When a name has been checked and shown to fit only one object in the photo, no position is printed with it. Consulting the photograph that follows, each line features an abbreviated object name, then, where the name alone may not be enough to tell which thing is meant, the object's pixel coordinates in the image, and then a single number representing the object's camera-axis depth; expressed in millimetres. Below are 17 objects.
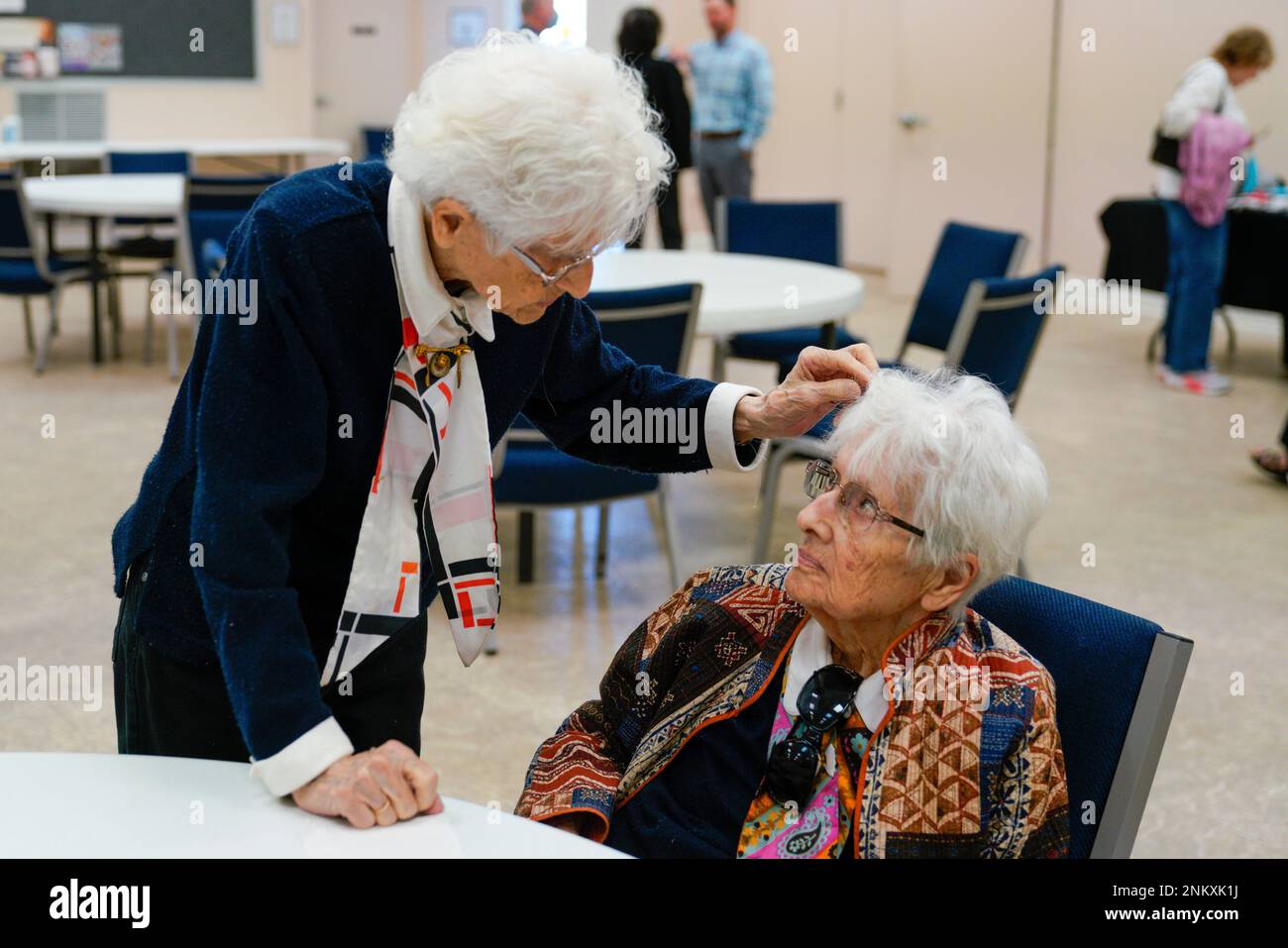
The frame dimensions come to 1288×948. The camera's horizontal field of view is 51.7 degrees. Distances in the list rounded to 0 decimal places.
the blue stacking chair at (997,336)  3498
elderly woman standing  1226
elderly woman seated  1522
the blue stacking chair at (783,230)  5410
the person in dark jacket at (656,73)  7238
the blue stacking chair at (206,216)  5668
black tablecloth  6582
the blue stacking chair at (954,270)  4465
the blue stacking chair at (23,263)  6133
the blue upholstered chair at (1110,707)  1524
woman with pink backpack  6352
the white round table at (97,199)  6129
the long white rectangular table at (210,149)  8695
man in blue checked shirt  7707
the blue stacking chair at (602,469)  3252
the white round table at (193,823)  1215
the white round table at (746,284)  3859
